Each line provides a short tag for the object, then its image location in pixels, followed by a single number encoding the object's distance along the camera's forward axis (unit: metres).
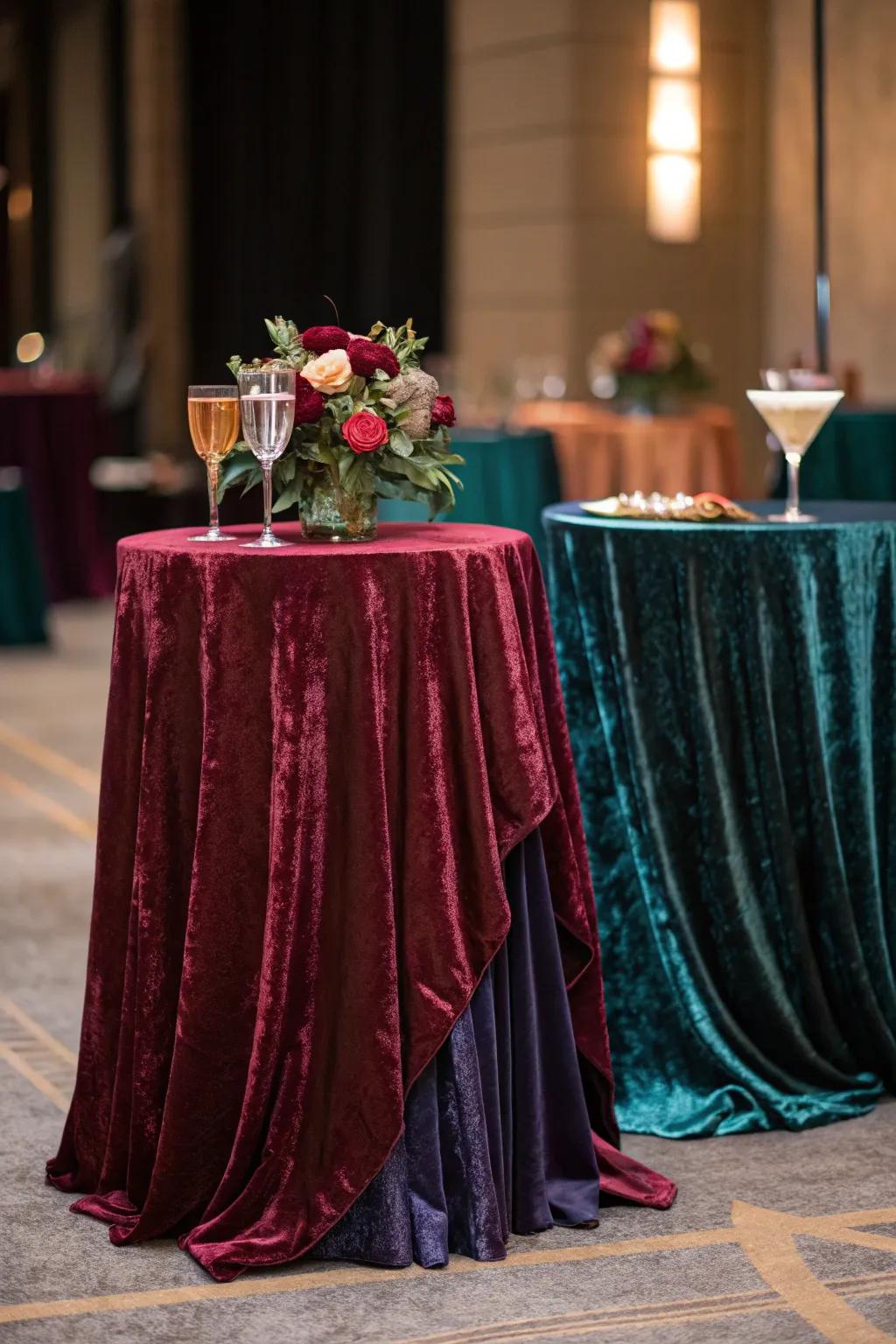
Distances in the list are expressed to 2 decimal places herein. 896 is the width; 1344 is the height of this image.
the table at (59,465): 13.42
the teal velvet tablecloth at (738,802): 4.42
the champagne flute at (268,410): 3.63
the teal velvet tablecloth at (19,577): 11.65
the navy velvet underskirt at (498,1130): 3.63
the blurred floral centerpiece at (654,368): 10.35
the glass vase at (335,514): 3.78
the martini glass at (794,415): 4.71
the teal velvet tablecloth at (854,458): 8.40
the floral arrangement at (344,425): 3.75
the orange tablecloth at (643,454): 9.91
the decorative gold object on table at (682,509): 4.57
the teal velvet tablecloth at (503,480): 8.61
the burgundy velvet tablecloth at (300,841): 3.52
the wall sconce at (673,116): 13.27
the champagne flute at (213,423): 3.79
